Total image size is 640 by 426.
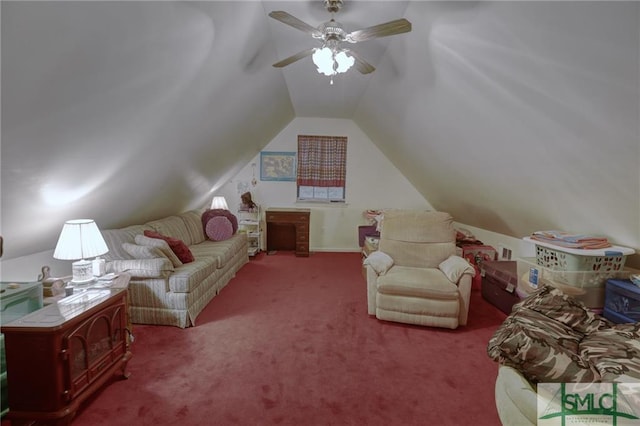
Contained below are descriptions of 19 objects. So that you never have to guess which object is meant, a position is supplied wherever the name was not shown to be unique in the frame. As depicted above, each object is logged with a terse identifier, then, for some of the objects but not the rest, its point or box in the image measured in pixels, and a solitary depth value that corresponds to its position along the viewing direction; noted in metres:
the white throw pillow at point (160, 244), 2.77
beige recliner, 2.61
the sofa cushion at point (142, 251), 2.67
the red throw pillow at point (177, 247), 2.98
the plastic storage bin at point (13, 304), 1.54
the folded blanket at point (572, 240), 2.18
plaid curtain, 5.30
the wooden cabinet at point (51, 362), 1.44
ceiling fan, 1.59
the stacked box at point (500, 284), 2.87
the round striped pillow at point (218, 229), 4.20
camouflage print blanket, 1.18
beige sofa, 2.59
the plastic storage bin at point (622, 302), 2.05
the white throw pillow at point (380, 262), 2.83
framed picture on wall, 5.32
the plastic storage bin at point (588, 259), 2.11
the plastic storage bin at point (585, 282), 2.22
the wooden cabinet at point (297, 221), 4.98
